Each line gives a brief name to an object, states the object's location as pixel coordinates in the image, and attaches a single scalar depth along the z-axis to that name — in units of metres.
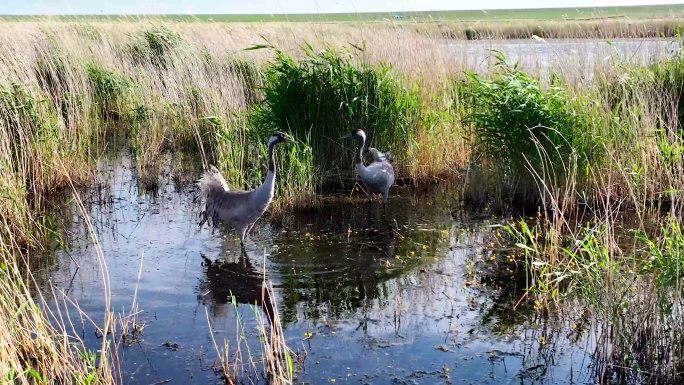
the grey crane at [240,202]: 6.24
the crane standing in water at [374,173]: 7.30
